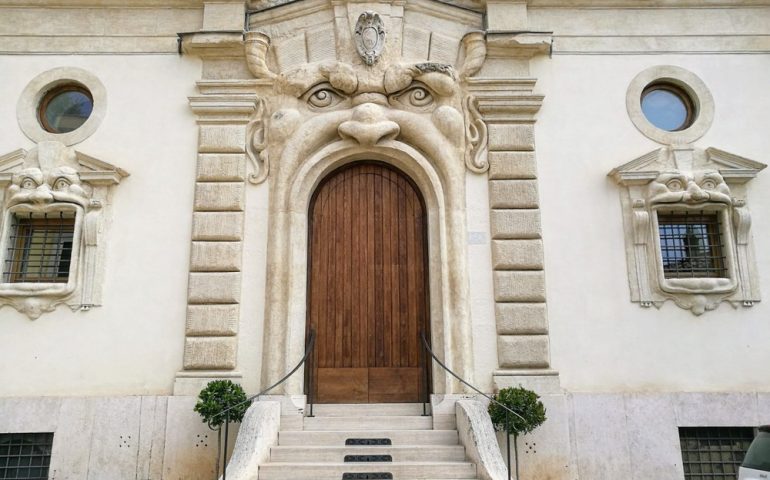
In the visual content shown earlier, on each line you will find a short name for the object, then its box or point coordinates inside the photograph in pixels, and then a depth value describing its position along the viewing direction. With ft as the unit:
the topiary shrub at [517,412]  25.95
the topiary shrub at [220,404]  25.80
